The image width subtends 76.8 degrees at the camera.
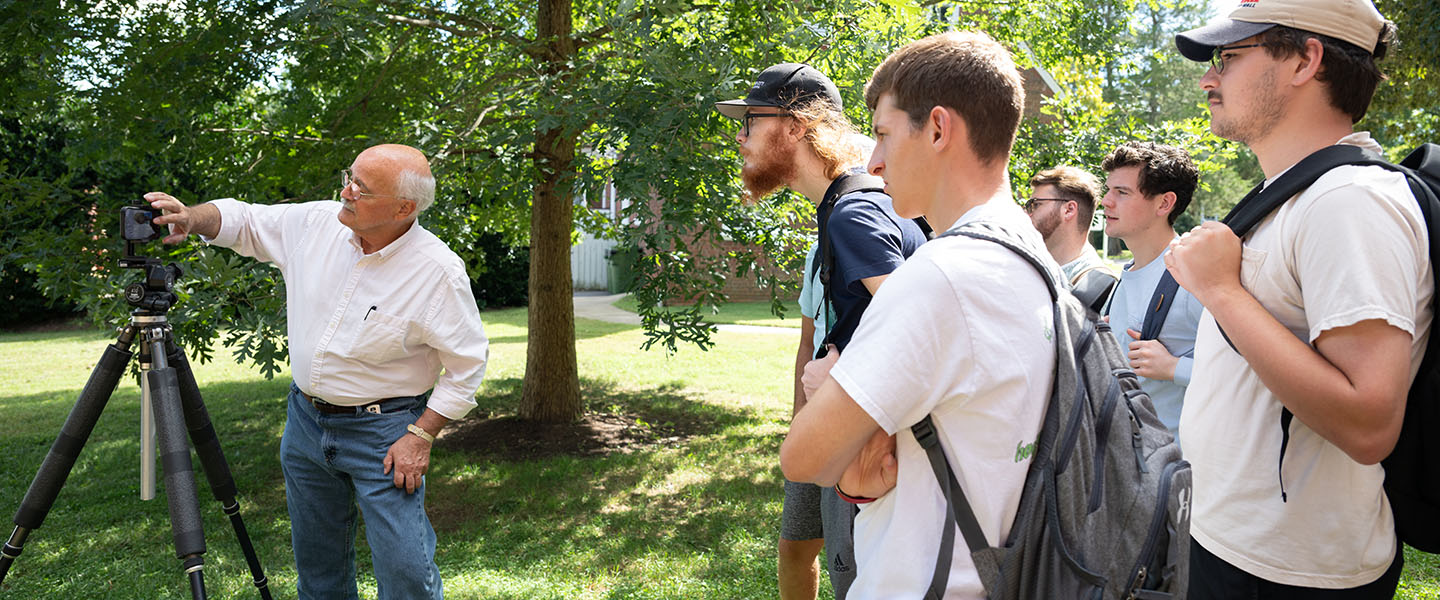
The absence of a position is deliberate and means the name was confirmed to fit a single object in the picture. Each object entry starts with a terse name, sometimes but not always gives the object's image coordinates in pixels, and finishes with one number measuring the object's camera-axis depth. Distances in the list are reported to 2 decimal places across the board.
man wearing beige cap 1.50
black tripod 2.68
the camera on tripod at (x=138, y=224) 2.82
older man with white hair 3.01
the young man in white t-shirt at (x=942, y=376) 1.29
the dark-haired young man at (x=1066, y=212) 3.90
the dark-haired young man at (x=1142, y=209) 3.38
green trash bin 5.11
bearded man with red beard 2.34
